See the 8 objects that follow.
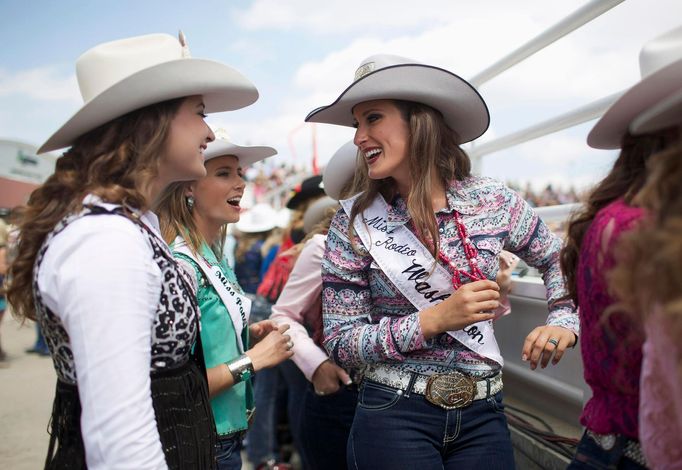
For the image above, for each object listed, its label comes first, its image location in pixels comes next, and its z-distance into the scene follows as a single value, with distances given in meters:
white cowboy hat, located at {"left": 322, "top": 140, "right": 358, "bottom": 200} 2.79
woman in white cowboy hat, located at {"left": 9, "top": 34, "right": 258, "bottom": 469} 1.14
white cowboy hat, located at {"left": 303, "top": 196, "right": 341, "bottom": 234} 3.46
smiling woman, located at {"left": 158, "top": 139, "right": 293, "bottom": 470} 1.97
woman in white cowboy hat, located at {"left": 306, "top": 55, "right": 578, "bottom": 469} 1.75
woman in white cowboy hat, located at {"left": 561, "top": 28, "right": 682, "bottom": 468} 1.12
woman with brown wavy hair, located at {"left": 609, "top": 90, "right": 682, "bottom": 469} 0.83
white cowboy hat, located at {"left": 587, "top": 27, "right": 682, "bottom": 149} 1.12
